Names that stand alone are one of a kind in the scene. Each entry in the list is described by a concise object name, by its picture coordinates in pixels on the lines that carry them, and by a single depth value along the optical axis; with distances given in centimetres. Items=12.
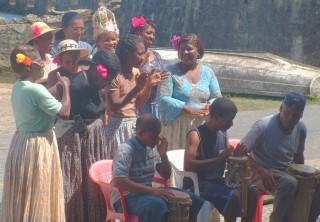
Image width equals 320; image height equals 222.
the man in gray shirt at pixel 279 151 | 855
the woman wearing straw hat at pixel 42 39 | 997
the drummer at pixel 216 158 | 832
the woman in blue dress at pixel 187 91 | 980
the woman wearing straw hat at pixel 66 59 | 919
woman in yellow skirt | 813
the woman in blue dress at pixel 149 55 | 1026
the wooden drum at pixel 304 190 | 852
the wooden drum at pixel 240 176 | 820
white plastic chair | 832
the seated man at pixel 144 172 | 777
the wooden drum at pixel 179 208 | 767
